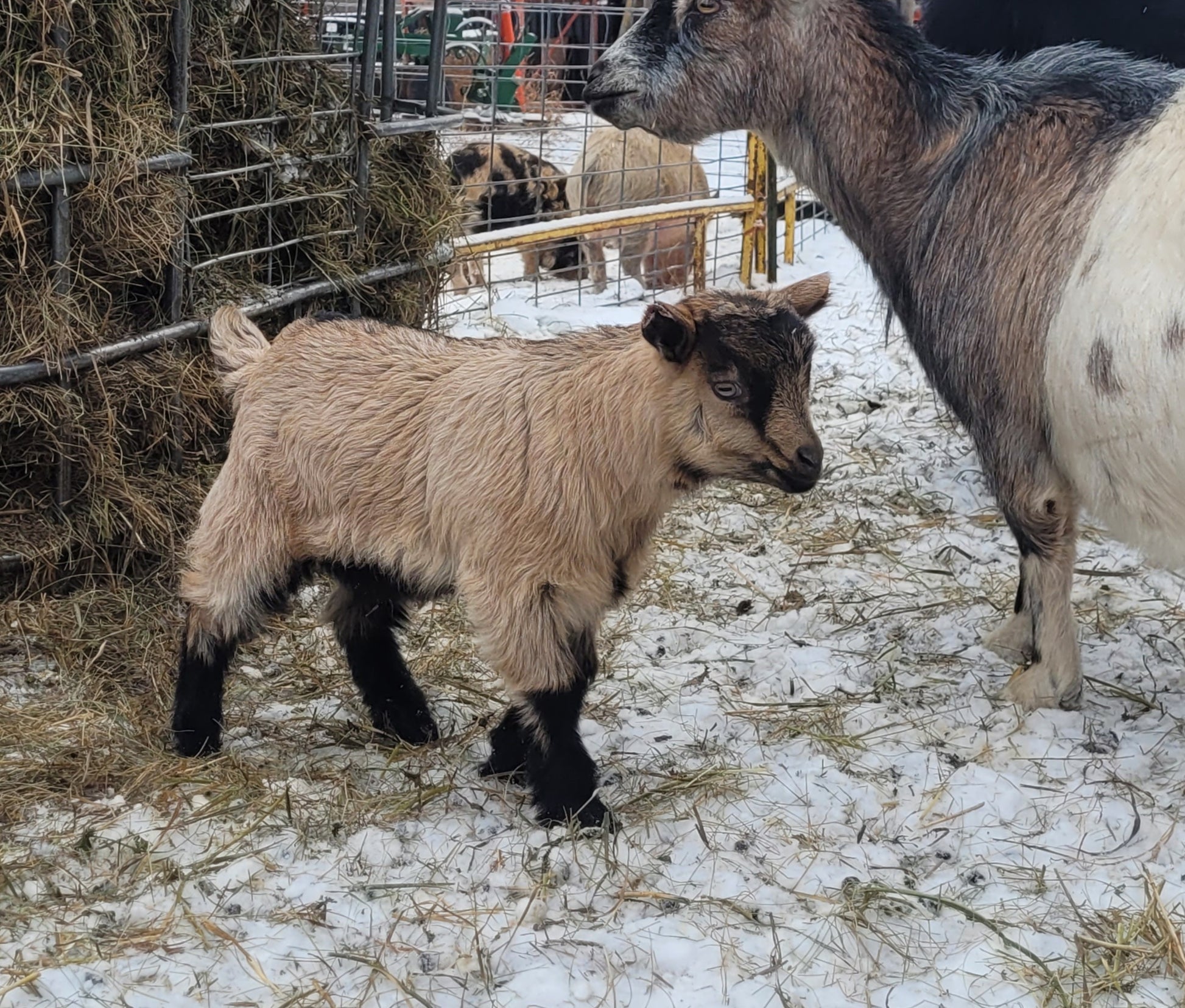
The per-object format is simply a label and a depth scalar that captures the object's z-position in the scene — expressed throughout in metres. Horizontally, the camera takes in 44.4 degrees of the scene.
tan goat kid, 3.52
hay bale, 4.52
